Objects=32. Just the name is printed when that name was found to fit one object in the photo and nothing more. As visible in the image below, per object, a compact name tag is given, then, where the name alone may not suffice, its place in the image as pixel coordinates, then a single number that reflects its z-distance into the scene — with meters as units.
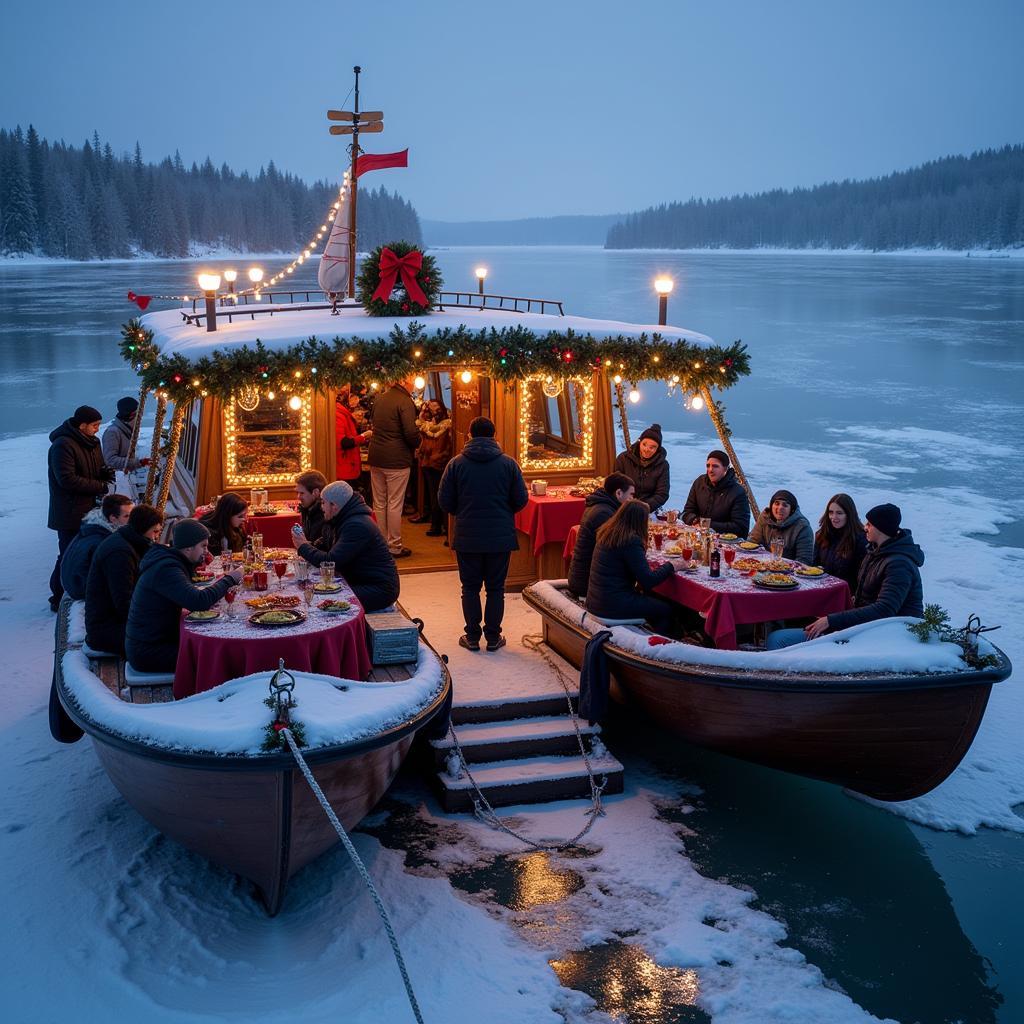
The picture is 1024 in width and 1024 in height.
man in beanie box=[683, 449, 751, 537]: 9.55
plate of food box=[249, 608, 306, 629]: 6.58
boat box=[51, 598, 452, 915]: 5.48
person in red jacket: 11.29
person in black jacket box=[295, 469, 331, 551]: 8.32
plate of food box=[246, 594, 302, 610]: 6.93
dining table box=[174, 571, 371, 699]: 6.32
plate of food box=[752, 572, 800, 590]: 7.46
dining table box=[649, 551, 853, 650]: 7.34
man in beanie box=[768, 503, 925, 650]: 7.08
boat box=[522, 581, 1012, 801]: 6.30
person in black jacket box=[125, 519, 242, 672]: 6.50
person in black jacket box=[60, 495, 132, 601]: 7.90
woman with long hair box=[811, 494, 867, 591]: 8.02
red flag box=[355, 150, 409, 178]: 12.90
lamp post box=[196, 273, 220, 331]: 9.57
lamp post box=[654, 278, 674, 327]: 11.21
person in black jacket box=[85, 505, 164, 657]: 7.01
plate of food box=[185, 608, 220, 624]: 6.61
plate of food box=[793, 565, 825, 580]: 7.79
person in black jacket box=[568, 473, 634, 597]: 8.29
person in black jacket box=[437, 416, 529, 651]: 8.52
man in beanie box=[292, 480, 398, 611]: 7.54
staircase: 7.14
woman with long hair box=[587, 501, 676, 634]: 7.66
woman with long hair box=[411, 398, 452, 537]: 12.02
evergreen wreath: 10.59
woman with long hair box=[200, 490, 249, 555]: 8.33
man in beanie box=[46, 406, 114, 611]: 10.52
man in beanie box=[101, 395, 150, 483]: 11.16
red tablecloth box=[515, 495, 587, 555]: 10.18
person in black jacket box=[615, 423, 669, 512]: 10.37
